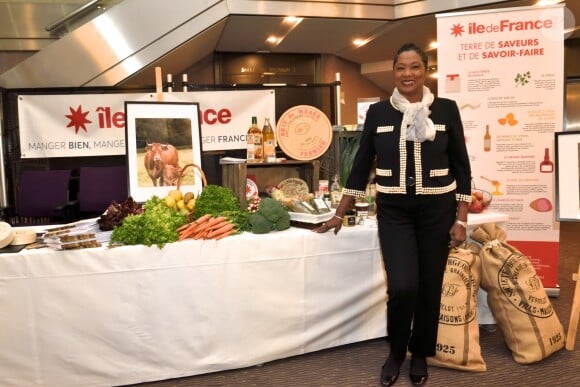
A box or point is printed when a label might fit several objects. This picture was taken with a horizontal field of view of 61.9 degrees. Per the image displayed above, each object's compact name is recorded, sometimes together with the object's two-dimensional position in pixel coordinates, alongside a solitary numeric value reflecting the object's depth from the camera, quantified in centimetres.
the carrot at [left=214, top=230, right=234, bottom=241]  252
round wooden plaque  333
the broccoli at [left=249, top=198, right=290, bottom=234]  263
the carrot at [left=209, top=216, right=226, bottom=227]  257
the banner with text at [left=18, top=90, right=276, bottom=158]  411
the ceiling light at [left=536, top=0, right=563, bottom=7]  573
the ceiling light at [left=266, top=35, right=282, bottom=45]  668
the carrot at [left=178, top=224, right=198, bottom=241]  251
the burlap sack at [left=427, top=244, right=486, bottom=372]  253
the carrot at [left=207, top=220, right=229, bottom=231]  255
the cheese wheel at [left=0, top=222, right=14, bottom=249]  241
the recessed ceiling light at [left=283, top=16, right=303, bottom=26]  566
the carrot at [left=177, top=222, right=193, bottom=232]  256
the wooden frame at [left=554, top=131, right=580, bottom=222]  285
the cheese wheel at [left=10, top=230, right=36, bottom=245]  250
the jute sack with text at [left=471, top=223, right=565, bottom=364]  264
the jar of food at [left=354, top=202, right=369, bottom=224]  290
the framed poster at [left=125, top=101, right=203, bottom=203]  305
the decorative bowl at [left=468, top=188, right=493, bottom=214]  314
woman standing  226
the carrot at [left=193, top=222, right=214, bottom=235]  253
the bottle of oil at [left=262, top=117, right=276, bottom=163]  329
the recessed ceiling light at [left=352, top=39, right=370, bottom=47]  716
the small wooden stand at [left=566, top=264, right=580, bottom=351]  277
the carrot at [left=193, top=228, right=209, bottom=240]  251
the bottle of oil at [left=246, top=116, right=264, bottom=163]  322
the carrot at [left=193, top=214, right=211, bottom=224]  259
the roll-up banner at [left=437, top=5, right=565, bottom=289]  349
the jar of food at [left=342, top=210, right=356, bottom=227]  282
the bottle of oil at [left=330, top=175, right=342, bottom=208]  318
